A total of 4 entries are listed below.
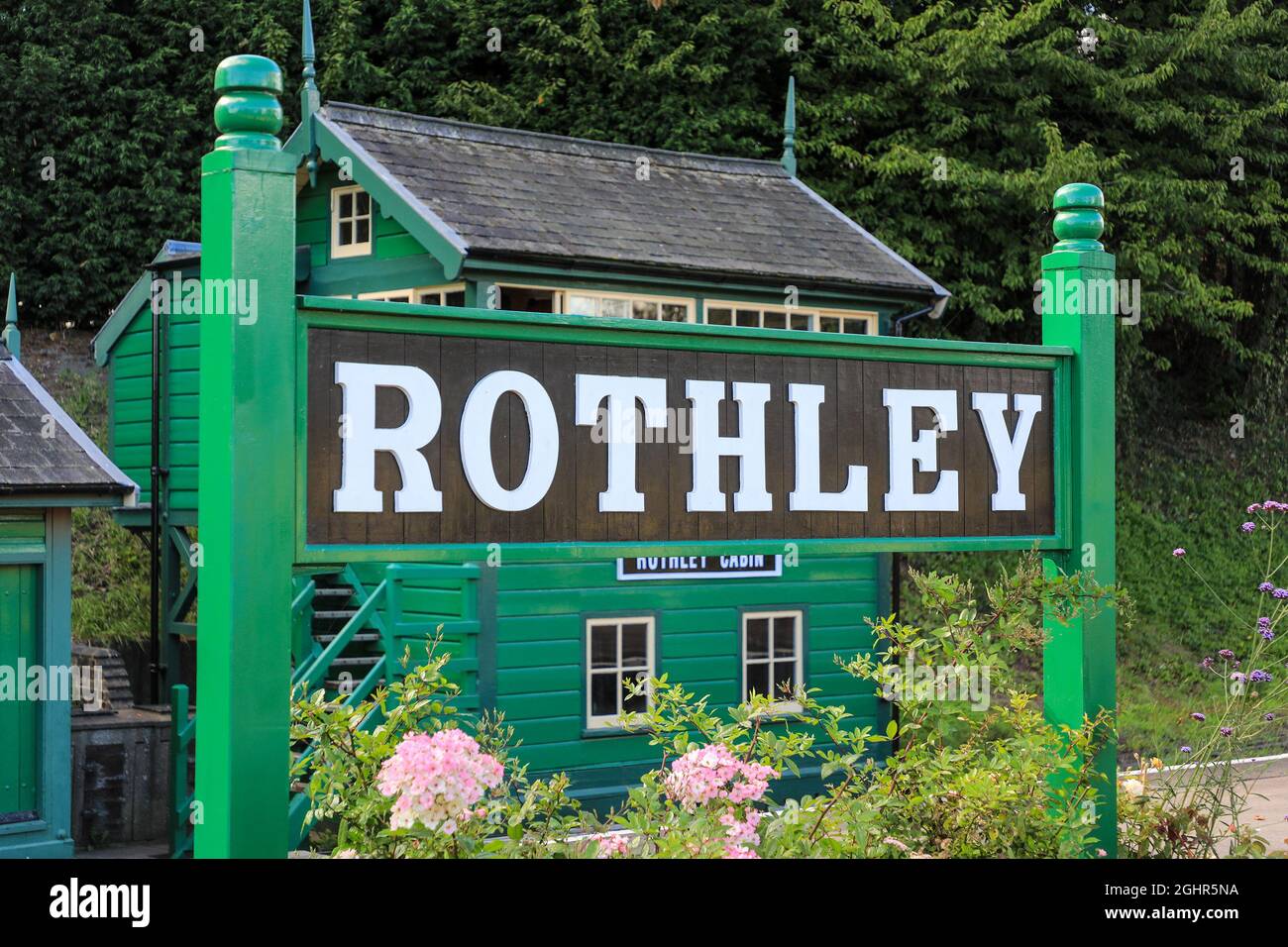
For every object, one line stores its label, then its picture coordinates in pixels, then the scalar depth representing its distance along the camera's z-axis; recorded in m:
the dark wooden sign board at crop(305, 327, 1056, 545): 4.20
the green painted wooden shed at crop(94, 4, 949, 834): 12.89
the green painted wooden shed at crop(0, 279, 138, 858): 10.86
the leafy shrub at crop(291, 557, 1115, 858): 4.25
